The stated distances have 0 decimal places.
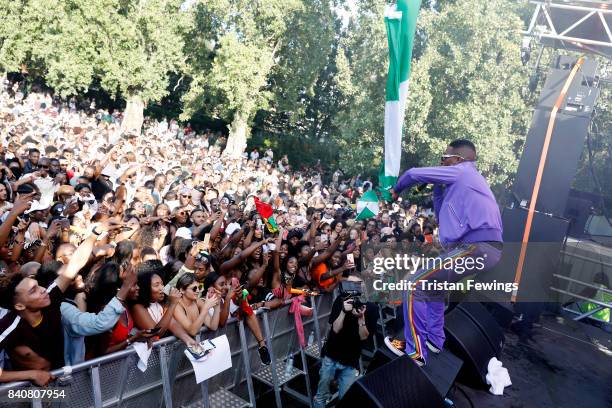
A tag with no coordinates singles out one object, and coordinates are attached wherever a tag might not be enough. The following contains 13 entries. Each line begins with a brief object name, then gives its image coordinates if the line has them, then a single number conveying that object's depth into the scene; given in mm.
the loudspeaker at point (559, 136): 8734
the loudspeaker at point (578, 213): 15523
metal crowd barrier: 3400
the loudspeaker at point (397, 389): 3480
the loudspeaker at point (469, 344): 5488
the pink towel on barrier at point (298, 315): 5766
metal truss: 8810
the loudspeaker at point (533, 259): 8641
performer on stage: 4215
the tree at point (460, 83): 17609
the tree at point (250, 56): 22938
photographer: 4969
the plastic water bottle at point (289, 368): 5478
